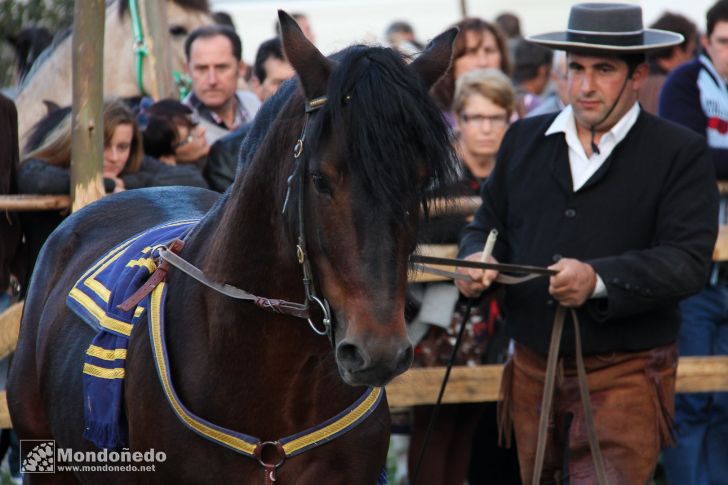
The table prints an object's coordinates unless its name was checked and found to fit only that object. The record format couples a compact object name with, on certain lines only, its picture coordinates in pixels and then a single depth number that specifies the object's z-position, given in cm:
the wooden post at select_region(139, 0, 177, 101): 1595
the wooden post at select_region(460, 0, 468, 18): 2278
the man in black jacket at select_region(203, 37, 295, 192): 1278
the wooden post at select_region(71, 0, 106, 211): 1184
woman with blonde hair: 1218
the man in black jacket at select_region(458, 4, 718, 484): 870
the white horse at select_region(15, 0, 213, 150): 1711
